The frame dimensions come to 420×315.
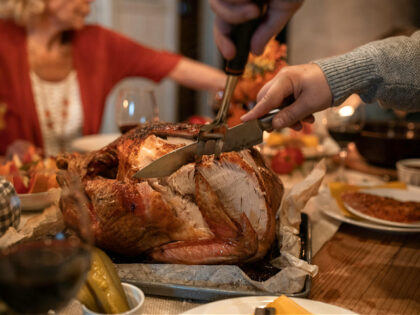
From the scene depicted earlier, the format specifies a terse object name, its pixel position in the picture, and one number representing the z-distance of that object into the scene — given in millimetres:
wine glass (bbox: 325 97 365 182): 1647
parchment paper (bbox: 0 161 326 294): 830
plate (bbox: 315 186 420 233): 1155
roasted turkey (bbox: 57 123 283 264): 905
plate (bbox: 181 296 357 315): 725
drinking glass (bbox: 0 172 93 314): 517
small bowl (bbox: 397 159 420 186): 1574
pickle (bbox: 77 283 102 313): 710
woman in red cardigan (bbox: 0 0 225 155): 2555
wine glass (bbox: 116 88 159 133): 1633
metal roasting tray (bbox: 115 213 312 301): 819
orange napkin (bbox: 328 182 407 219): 1382
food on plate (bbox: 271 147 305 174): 1743
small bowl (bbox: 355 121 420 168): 1716
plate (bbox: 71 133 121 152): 1884
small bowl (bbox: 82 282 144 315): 723
